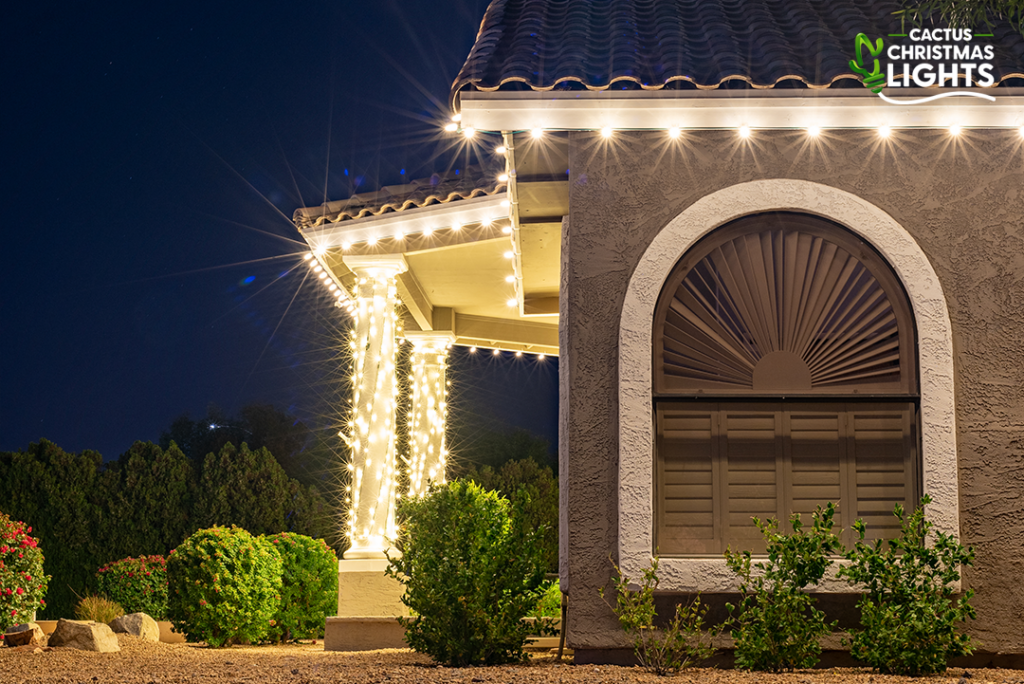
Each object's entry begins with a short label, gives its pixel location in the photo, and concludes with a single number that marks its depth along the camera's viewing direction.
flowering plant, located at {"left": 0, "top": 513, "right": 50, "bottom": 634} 9.27
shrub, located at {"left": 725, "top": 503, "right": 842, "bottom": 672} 5.86
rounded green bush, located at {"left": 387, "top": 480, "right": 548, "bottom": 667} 6.50
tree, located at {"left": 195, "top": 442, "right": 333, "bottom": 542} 22.21
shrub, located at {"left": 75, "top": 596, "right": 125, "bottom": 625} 12.35
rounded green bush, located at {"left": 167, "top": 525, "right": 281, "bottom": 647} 10.73
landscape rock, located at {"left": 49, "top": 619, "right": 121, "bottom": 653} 8.79
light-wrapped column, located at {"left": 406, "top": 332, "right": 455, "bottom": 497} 13.99
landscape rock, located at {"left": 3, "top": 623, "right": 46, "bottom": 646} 8.91
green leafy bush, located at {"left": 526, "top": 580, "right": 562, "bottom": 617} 9.44
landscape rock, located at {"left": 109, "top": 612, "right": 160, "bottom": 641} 11.69
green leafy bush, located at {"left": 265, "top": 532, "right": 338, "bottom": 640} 12.38
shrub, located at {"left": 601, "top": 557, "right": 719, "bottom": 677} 5.94
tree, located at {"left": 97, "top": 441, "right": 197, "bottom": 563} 20.97
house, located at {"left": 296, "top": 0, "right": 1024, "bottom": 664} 6.47
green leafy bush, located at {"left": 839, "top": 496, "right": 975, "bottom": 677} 5.73
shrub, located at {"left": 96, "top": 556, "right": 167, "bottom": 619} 15.55
